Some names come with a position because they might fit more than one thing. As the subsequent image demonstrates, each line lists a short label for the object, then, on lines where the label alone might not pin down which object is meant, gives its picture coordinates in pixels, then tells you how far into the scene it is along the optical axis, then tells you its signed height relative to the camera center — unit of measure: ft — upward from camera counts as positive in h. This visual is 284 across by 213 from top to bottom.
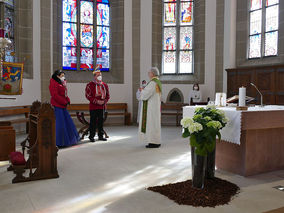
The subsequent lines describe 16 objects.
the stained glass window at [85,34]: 36.83 +7.37
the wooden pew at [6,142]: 15.56 -2.71
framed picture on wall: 18.44 +0.78
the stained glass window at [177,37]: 39.93 +7.50
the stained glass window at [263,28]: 33.24 +7.50
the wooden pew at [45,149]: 14.06 -2.78
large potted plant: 12.19 -1.76
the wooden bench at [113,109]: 35.04 -2.20
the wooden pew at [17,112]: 26.92 -1.95
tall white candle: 14.88 -0.29
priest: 22.06 -1.65
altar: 13.87 -2.45
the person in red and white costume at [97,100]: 24.52 -0.70
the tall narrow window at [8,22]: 29.50 +7.14
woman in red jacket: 21.47 -1.21
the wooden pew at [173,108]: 37.24 -2.07
